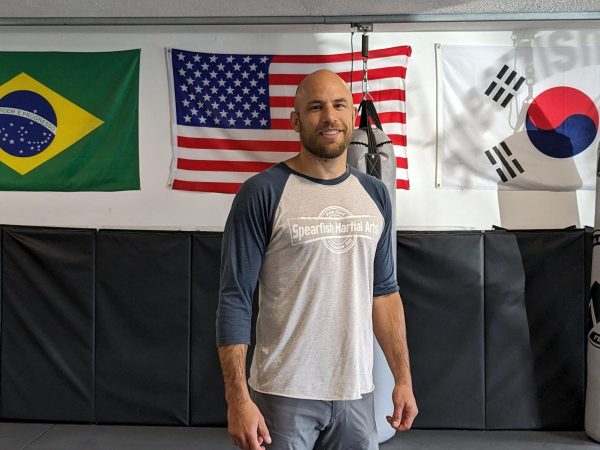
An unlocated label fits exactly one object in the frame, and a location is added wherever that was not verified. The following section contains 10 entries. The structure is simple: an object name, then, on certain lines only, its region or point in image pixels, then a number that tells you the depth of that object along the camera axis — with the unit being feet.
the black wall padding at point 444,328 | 14.75
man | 6.08
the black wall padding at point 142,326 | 14.93
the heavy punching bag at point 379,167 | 13.56
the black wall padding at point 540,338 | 14.76
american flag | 15.83
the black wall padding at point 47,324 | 15.02
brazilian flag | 15.99
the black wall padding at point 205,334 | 14.84
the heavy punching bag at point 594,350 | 13.66
